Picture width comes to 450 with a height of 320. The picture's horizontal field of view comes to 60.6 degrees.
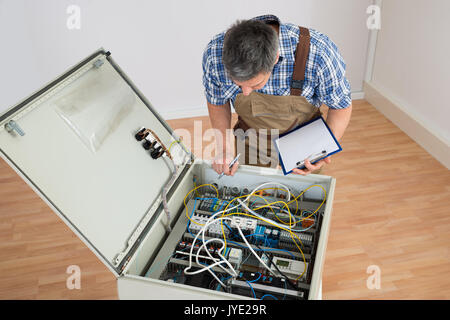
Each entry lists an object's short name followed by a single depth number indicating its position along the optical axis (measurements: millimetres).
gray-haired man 1184
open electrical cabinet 1039
